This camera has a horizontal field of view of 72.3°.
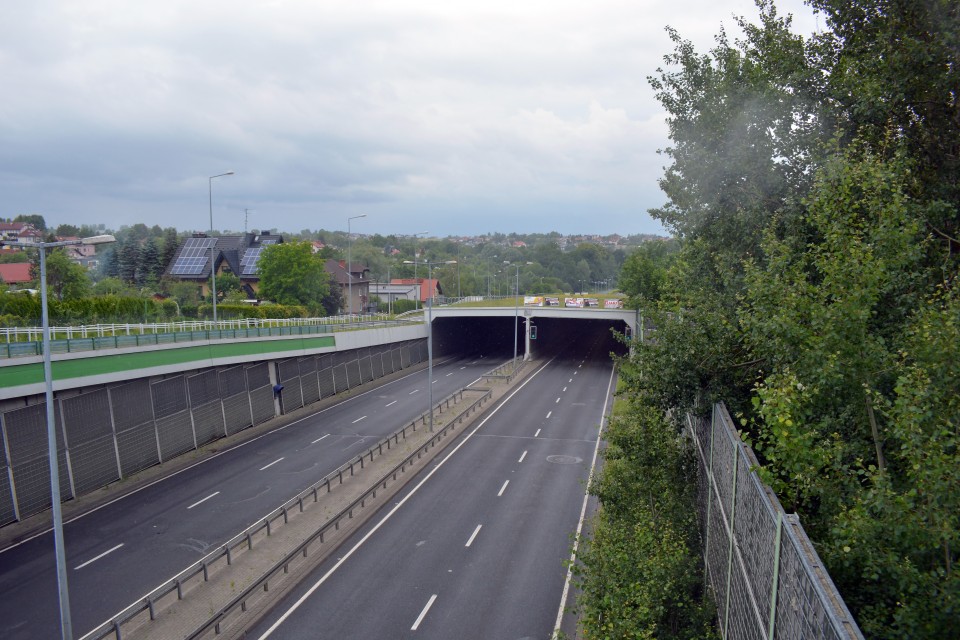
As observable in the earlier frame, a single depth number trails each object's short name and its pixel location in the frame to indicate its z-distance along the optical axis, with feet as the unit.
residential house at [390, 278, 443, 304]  406.82
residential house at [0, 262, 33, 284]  231.09
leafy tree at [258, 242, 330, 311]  214.69
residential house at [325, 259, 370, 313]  302.33
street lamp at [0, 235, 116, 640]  46.06
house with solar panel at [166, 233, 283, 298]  250.06
